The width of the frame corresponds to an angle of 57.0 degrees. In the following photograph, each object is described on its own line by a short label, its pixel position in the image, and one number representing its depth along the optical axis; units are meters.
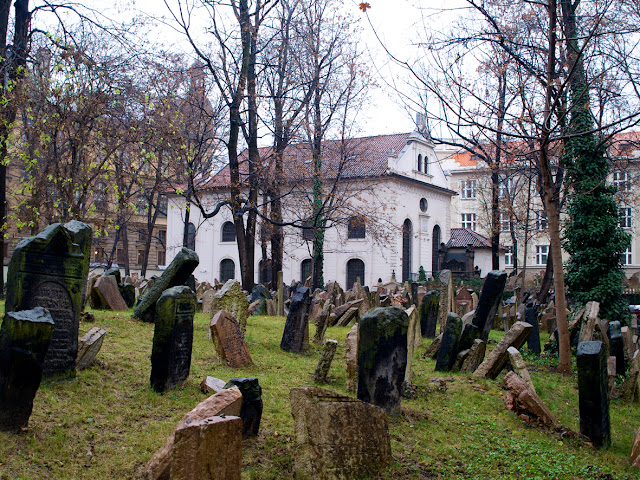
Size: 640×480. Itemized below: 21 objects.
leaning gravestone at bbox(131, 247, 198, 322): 9.39
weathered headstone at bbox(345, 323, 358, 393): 6.57
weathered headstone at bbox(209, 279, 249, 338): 8.98
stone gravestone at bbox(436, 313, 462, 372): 8.20
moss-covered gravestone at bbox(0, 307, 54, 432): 4.36
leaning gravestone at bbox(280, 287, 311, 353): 9.06
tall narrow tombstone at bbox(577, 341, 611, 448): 5.62
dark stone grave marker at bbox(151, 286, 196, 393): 5.77
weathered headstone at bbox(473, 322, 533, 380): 7.76
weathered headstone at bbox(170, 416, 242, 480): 3.31
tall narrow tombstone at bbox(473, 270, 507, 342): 9.21
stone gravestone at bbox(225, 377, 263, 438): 4.76
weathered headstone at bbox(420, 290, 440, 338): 11.71
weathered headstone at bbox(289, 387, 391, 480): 4.05
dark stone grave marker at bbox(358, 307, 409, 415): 5.57
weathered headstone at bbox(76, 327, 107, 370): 6.18
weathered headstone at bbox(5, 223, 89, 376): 5.55
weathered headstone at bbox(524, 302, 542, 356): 10.72
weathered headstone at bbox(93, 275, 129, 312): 11.46
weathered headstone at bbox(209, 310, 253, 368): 7.20
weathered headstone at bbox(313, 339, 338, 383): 6.93
